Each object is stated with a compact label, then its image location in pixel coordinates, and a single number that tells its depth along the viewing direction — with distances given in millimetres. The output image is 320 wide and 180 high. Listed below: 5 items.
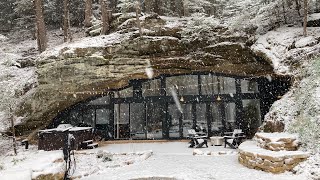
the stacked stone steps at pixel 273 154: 8750
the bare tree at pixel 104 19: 17828
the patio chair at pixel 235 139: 12953
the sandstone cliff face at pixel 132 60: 15648
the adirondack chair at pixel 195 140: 13646
